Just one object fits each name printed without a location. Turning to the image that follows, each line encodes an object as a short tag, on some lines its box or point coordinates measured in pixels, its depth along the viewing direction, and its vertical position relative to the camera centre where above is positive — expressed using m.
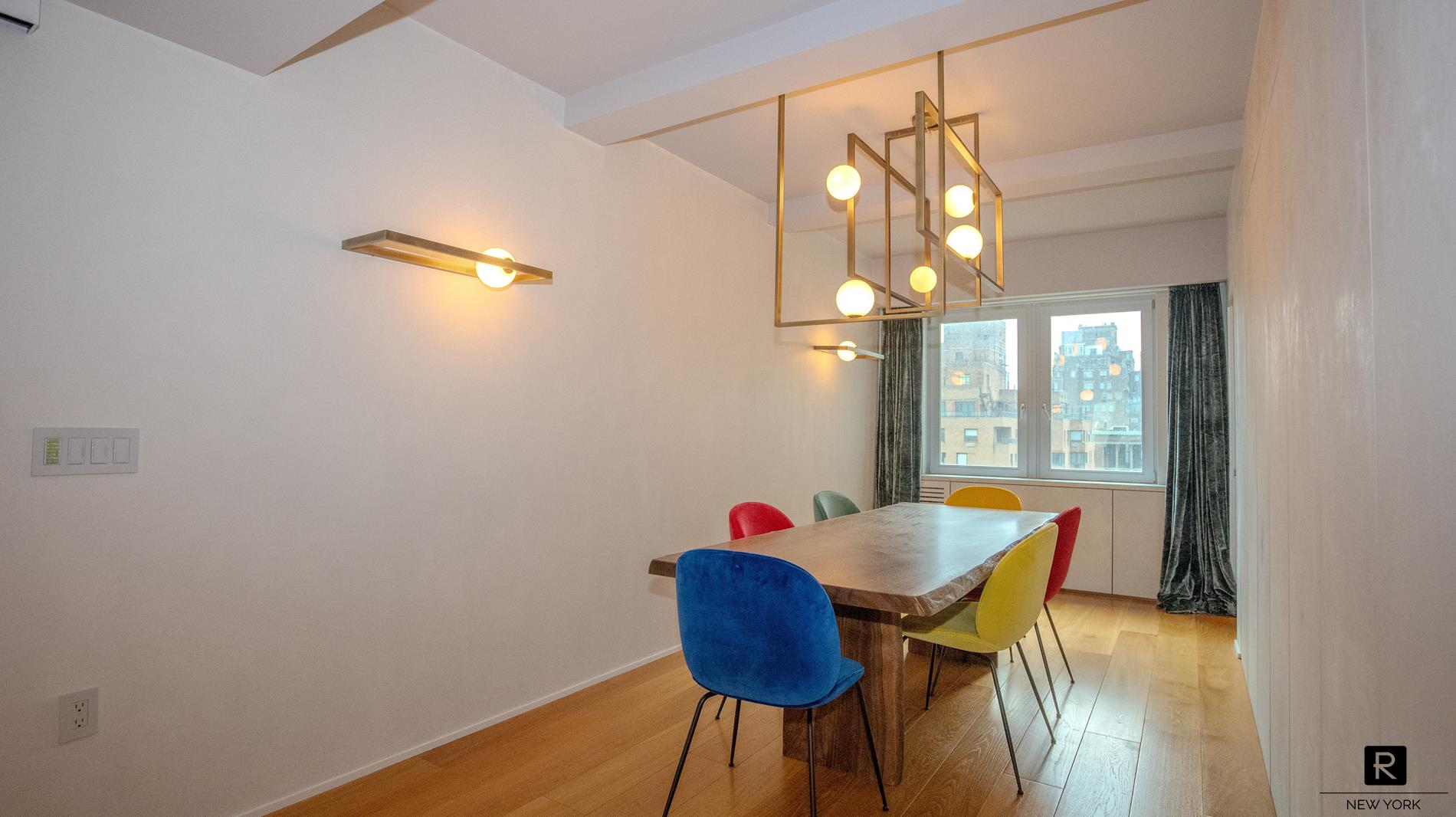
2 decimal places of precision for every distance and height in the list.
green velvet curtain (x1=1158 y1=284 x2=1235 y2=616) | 5.02 -0.17
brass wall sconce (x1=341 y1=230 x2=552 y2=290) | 2.44 +0.60
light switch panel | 1.89 -0.09
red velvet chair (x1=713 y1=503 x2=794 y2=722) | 3.19 -0.43
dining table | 2.02 -0.44
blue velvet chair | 1.90 -0.55
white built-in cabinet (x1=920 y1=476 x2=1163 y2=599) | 5.31 -0.76
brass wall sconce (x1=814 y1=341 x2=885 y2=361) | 5.22 +0.58
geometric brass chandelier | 2.67 +0.88
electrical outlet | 1.91 -0.79
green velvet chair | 3.82 -0.42
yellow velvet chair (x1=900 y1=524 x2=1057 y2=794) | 2.39 -0.59
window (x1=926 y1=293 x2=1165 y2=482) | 5.57 +0.37
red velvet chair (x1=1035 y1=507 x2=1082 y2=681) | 3.05 -0.48
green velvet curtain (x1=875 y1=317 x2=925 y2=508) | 6.27 +0.12
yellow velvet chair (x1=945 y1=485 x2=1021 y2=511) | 4.37 -0.41
